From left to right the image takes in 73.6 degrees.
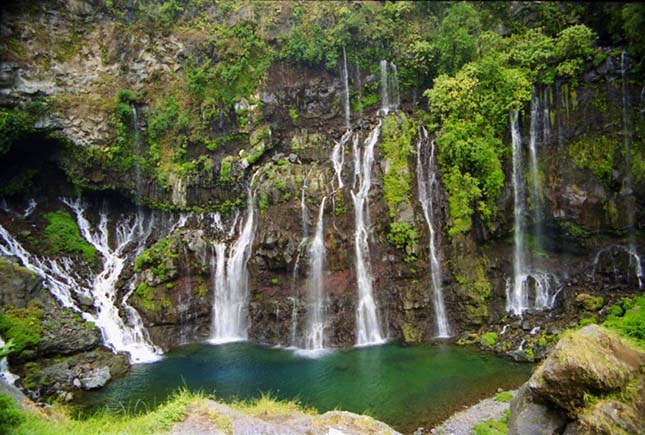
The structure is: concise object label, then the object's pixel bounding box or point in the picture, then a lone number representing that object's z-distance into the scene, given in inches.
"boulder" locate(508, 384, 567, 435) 312.7
